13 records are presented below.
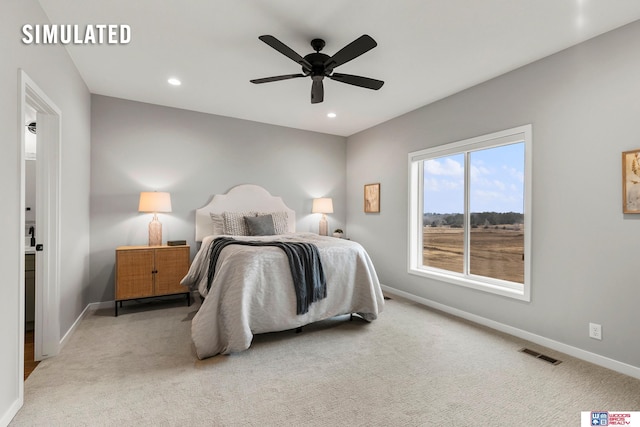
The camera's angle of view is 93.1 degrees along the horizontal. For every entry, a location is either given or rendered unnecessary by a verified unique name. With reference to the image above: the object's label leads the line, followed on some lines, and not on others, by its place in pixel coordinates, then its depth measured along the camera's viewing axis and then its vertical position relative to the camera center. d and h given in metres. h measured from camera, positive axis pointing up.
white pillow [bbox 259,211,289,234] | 4.77 -0.14
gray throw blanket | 2.93 -0.59
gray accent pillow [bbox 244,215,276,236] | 4.35 -0.20
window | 3.24 +0.01
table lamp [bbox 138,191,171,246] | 3.90 +0.07
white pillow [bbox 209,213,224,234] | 4.43 -0.16
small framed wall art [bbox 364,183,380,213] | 5.06 +0.25
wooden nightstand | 3.62 -0.74
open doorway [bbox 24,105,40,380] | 2.59 -0.38
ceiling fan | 2.25 +1.24
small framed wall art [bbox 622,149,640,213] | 2.31 +0.25
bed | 2.62 -0.75
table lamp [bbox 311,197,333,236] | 5.30 +0.11
